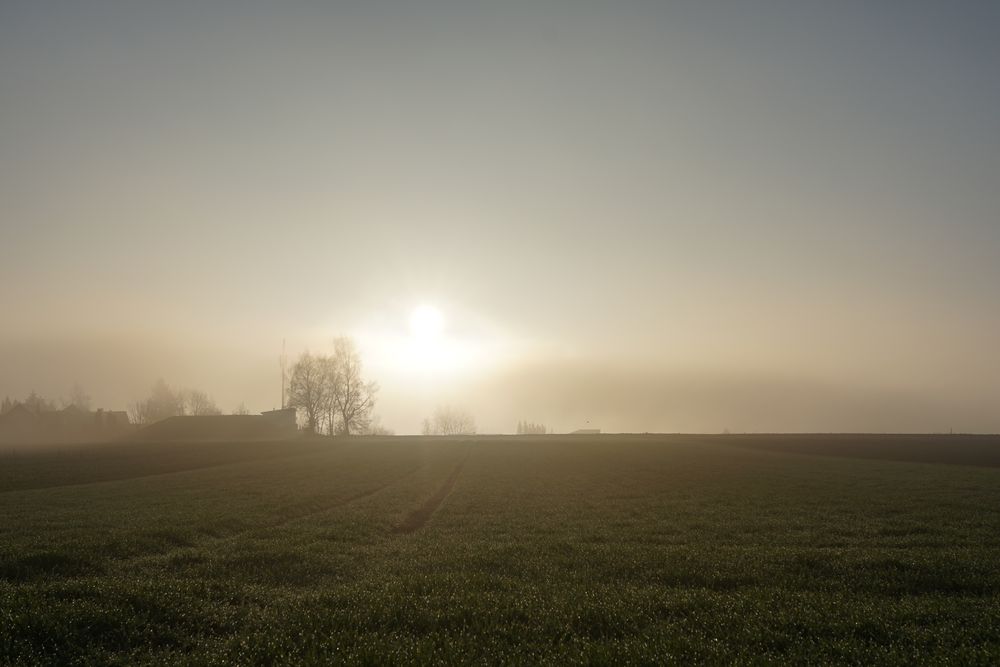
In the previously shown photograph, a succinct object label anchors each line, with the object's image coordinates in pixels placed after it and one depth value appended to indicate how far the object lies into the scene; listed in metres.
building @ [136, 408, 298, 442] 154.88
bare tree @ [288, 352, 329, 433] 167.12
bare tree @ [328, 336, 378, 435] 171.88
